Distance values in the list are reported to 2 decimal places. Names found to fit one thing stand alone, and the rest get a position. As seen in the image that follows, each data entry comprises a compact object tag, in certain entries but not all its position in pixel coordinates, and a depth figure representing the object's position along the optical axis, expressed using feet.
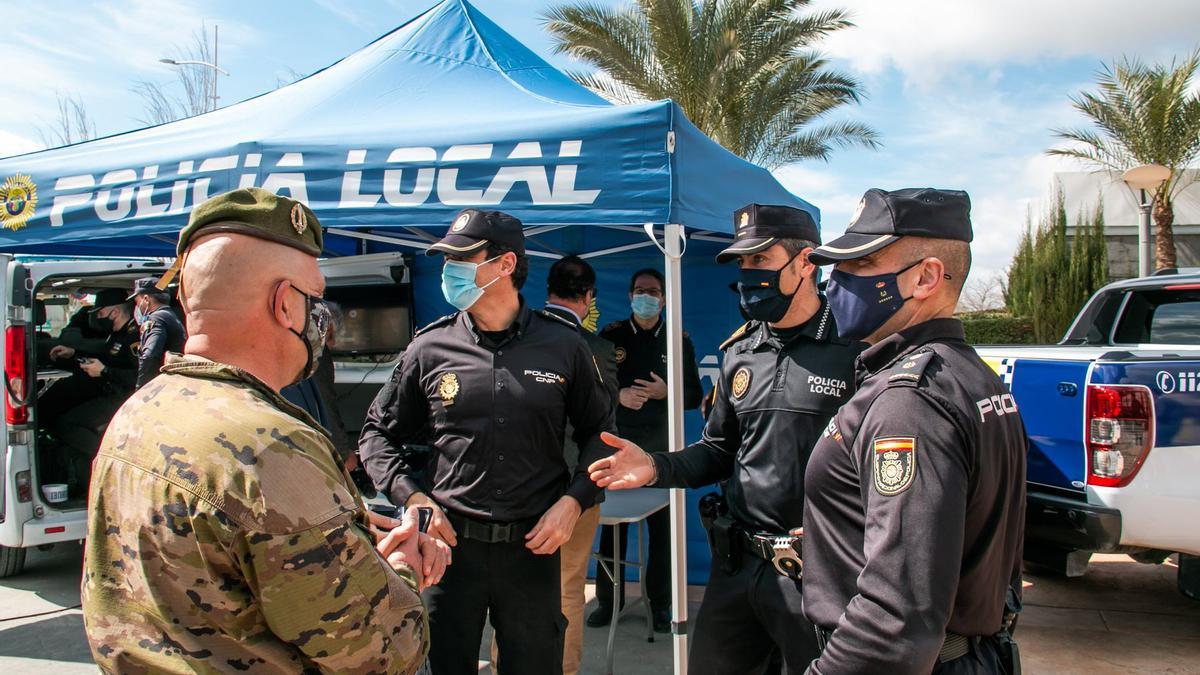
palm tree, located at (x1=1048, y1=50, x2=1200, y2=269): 49.78
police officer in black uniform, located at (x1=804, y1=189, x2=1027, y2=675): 4.36
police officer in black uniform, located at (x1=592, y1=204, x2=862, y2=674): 7.45
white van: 14.49
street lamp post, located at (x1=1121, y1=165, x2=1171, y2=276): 29.68
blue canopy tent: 9.09
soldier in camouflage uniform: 3.68
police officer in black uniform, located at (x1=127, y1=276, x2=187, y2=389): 16.60
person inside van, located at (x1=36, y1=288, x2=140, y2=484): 16.63
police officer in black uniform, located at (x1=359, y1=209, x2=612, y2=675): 8.25
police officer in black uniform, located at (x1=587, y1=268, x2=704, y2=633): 14.64
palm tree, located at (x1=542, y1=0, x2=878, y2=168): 44.47
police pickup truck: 11.11
